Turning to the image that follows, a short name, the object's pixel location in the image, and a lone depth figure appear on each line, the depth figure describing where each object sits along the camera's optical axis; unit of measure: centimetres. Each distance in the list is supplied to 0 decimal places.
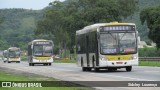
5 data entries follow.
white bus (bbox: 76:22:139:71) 2994
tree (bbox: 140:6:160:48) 7771
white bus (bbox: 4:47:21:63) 8862
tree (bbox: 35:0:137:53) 7844
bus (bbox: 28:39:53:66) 5741
